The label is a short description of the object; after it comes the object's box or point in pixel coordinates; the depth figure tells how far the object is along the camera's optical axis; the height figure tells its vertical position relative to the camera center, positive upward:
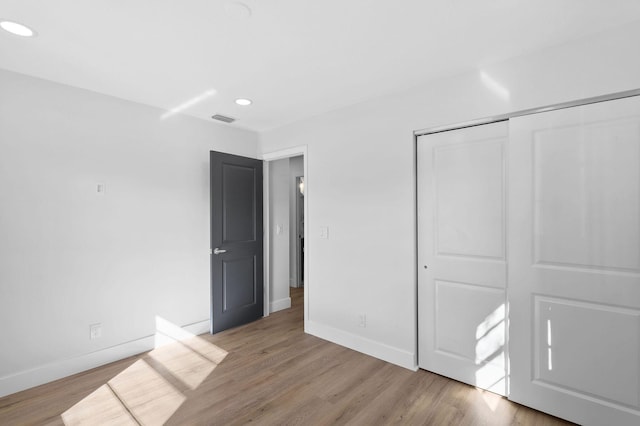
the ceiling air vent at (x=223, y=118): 3.58 +1.13
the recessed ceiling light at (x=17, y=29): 1.85 +1.14
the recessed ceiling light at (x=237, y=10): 1.68 +1.14
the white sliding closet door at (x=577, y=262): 1.86 -0.33
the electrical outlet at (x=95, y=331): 2.81 -1.07
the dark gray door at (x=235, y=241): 3.58 -0.33
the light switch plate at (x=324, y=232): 3.44 -0.21
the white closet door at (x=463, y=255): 2.34 -0.34
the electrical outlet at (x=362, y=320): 3.08 -1.07
